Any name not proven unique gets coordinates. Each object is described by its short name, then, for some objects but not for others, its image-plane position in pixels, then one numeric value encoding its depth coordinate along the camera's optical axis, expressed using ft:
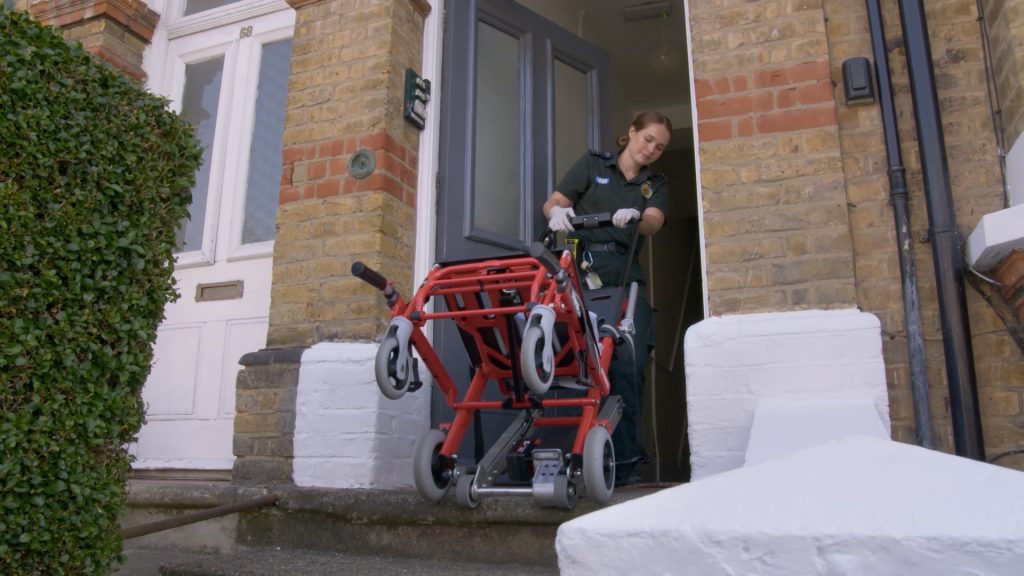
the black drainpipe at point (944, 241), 10.03
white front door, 14.88
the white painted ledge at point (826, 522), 4.41
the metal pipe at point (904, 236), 10.18
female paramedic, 12.53
